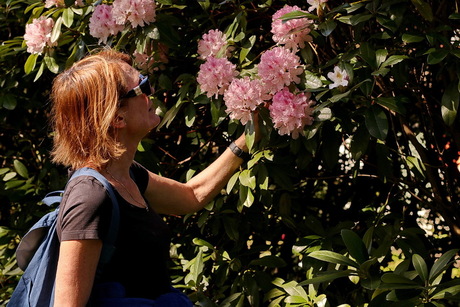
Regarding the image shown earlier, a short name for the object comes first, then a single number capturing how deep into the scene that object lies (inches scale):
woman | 154.9
